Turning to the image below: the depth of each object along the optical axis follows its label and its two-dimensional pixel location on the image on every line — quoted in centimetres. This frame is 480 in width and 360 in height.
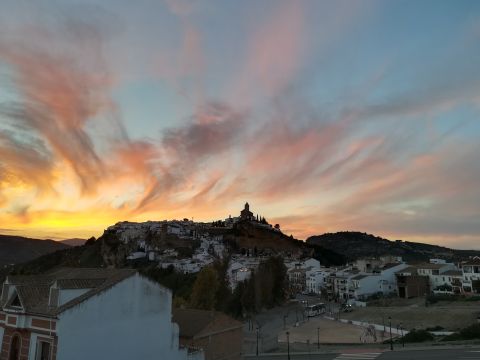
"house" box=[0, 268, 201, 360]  2023
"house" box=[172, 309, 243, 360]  3262
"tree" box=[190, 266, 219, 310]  6969
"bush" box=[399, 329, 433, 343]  5053
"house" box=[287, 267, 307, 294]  13012
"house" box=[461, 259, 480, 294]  8261
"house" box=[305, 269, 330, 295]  12385
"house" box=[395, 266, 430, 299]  9431
